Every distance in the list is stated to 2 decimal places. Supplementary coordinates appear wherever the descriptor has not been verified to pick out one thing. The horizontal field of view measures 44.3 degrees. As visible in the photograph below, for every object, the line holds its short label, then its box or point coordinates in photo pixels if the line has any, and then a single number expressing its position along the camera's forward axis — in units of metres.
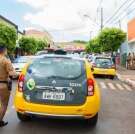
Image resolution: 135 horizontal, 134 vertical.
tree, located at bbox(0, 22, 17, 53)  17.17
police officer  3.47
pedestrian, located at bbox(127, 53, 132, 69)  16.66
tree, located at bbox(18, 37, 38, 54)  25.06
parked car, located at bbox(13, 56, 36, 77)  9.36
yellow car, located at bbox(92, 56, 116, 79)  11.45
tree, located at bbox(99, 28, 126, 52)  18.87
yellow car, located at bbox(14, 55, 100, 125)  3.38
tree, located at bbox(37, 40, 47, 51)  32.52
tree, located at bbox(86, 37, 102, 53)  34.79
